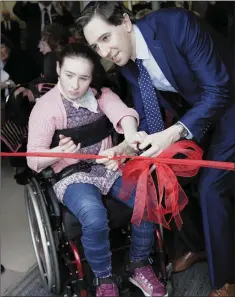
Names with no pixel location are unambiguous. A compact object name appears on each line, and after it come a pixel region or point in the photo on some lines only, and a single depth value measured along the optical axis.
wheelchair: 1.50
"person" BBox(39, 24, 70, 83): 2.20
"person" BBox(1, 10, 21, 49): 3.04
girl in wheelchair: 1.48
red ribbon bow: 1.34
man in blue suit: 1.33
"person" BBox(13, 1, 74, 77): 3.10
